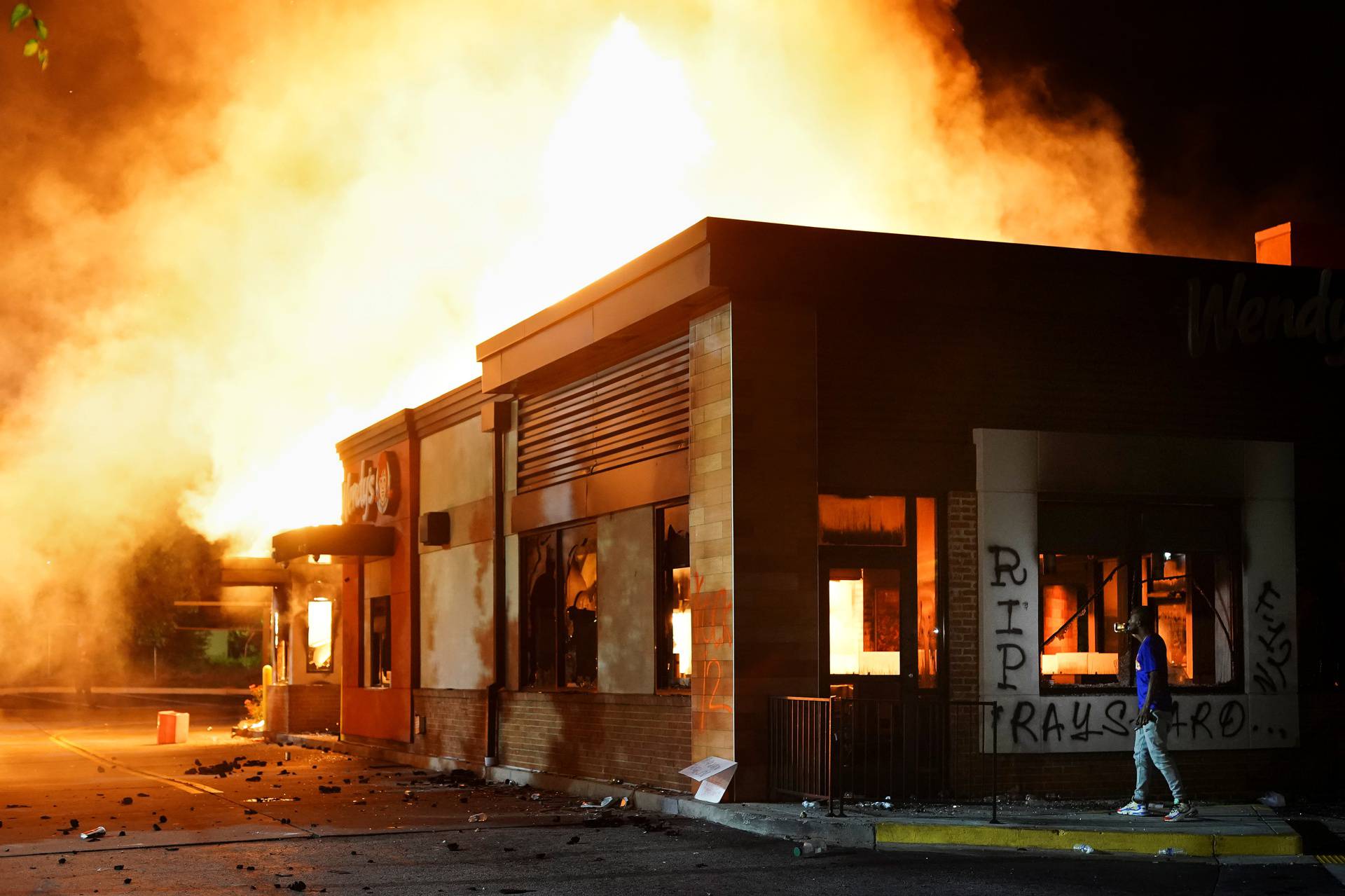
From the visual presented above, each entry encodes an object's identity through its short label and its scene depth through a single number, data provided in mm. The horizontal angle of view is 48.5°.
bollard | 32438
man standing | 13141
